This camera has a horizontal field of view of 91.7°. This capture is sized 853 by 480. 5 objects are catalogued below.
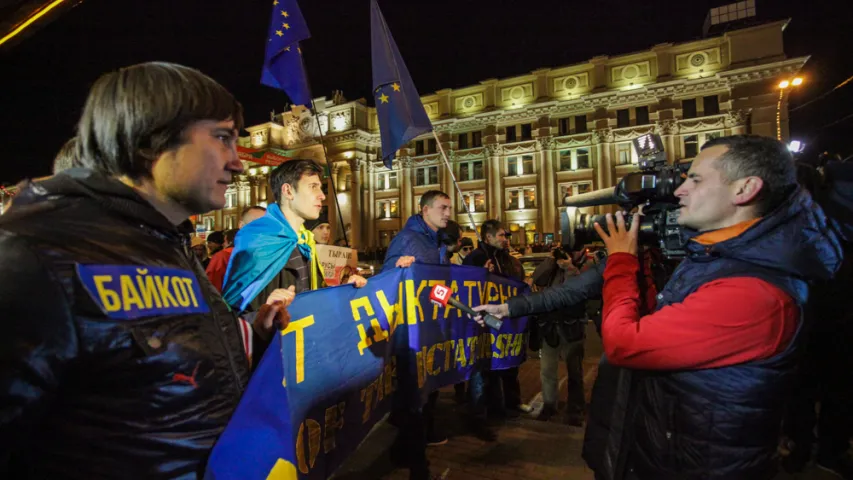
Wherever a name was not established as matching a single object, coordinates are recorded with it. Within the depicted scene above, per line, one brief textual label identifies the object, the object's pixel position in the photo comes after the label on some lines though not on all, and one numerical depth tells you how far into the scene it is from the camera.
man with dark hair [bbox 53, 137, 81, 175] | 1.30
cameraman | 1.76
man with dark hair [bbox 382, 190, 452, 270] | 4.66
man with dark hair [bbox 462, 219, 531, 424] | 5.04
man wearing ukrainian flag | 3.14
